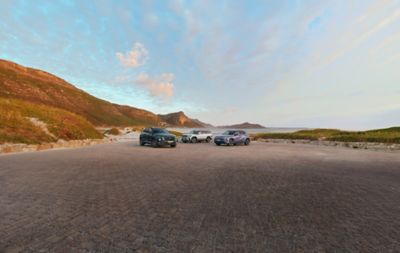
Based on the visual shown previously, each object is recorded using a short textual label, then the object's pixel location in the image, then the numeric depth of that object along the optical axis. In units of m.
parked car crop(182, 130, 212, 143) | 31.88
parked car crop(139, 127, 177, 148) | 21.50
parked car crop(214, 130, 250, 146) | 25.58
